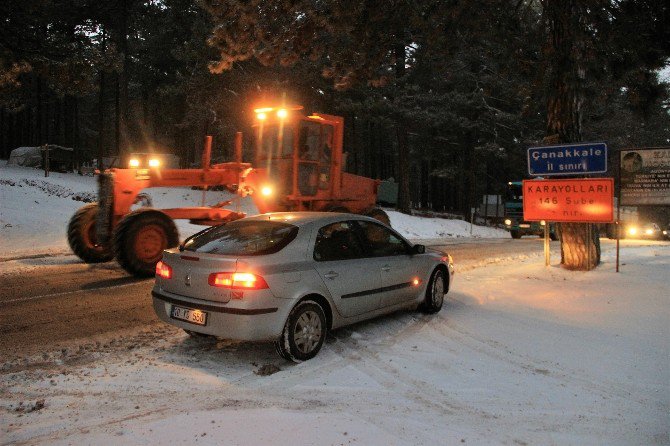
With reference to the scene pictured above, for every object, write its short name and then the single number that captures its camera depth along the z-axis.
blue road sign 10.78
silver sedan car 5.14
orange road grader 9.88
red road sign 10.87
